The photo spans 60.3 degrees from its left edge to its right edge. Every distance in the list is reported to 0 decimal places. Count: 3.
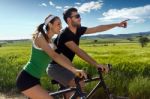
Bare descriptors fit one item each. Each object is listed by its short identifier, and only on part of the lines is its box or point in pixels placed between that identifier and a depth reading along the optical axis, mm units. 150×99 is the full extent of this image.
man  1785
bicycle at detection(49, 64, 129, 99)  1610
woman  1454
